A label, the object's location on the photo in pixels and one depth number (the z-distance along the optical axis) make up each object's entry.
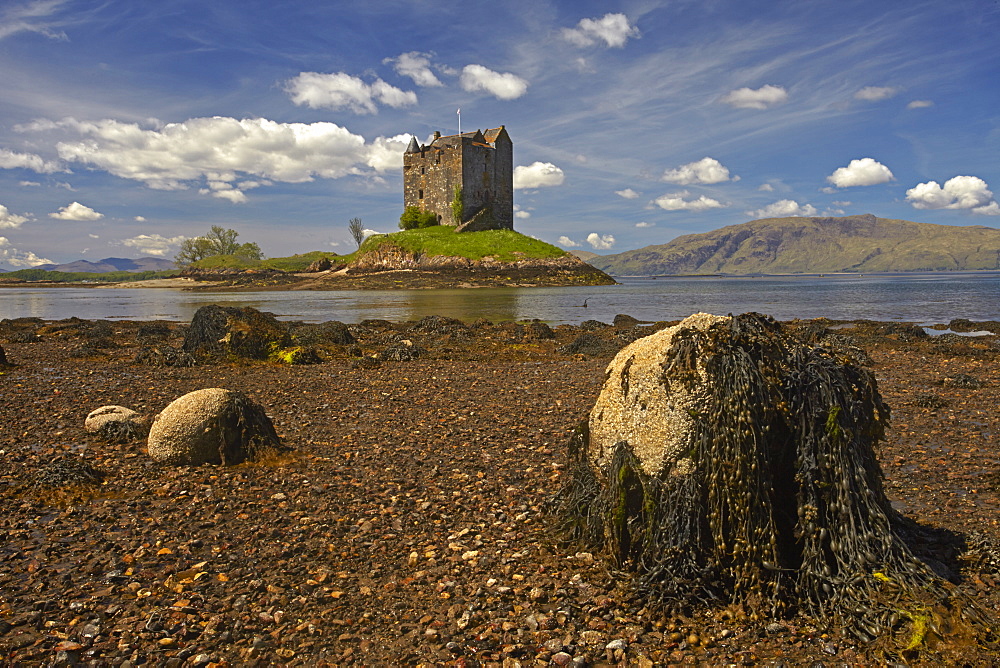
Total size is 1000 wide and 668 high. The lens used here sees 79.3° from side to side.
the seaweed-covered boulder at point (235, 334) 16.45
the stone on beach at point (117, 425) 8.43
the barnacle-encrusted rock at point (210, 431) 7.41
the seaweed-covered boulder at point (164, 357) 15.89
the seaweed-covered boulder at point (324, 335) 19.20
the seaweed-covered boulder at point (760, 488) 4.05
